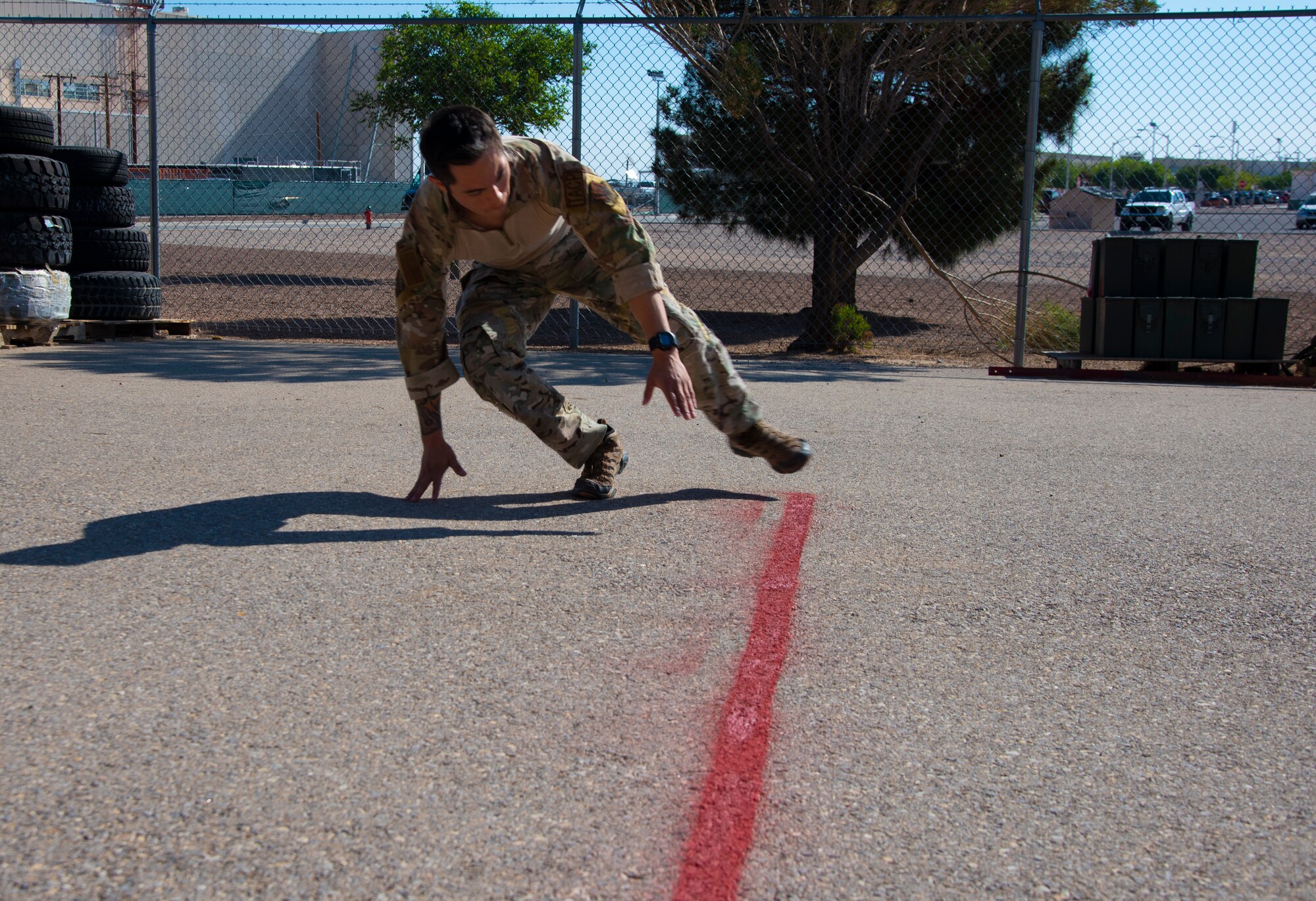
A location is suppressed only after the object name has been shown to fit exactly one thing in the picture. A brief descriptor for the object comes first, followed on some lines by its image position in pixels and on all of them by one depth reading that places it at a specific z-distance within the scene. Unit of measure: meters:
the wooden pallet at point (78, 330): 8.33
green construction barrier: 30.78
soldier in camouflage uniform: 3.29
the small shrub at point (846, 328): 10.15
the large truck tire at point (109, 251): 9.05
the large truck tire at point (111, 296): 9.03
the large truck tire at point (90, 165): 8.95
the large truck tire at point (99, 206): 8.93
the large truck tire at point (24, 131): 8.23
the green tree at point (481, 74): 19.55
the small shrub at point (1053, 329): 9.52
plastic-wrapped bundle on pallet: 8.12
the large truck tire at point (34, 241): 8.05
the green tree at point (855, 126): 9.82
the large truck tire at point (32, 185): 8.04
